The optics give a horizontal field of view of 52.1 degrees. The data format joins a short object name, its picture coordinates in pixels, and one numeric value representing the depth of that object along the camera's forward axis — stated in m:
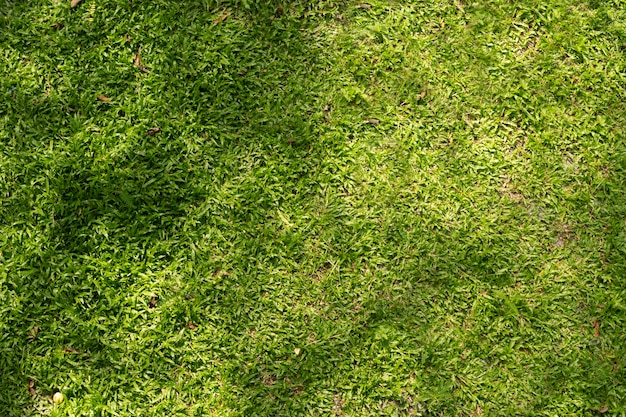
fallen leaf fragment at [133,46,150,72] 3.90
